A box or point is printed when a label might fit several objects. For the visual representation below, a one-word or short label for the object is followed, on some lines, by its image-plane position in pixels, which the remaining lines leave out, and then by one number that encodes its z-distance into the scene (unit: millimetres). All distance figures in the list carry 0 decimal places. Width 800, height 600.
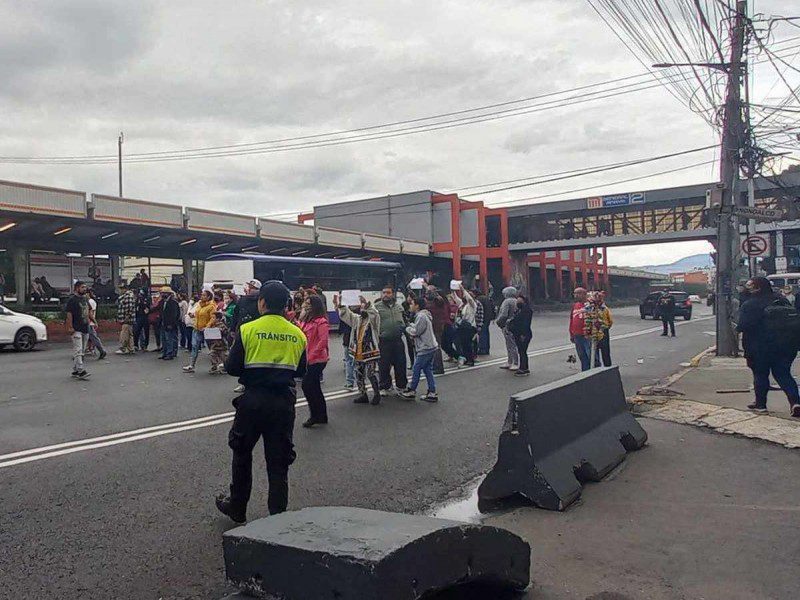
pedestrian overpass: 44562
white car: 17047
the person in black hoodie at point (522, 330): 12758
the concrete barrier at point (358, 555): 2670
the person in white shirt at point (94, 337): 14648
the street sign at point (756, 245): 14250
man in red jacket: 11555
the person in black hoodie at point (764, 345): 7809
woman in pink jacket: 8016
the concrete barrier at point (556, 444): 5160
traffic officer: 4555
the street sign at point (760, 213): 13031
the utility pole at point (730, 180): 13773
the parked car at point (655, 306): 34062
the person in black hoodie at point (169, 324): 15242
